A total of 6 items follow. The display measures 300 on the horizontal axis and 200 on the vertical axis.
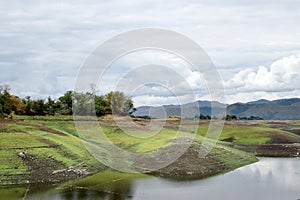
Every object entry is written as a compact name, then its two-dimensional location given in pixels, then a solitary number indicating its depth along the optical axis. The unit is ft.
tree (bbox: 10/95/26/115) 279.08
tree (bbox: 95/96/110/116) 313.18
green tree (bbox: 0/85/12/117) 257.34
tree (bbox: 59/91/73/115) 322.42
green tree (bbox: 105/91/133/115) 289.12
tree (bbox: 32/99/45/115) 291.58
